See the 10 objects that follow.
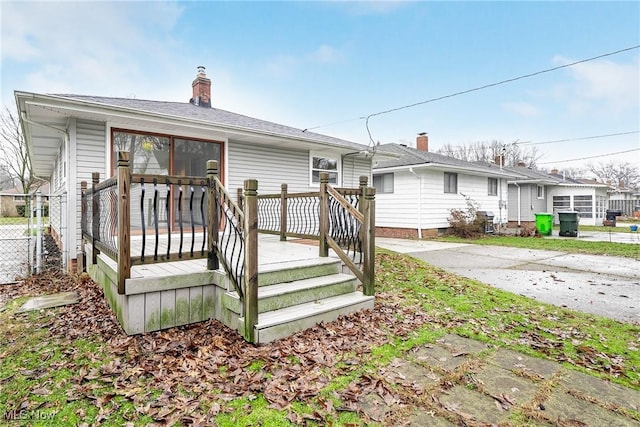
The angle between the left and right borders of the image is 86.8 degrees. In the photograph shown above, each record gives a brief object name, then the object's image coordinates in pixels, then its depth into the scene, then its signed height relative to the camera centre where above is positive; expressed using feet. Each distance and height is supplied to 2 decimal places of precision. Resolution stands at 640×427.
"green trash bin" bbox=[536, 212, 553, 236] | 48.34 -1.67
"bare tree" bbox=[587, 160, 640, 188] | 150.51 +17.37
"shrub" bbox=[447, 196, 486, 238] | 44.65 -1.45
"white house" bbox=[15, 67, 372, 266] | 18.91 +5.09
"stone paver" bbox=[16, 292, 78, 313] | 13.93 -3.83
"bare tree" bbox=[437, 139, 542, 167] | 138.10 +25.29
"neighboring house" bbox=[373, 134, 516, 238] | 43.16 +2.91
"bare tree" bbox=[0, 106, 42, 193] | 67.41 +13.37
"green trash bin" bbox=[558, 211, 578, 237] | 46.80 -1.69
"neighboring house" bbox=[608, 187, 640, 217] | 98.48 +1.95
